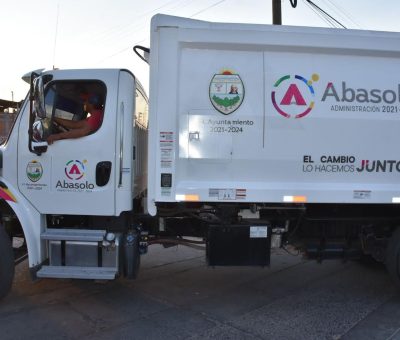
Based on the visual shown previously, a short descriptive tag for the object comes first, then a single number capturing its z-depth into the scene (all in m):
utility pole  12.98
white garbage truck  4.30
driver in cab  4.49
